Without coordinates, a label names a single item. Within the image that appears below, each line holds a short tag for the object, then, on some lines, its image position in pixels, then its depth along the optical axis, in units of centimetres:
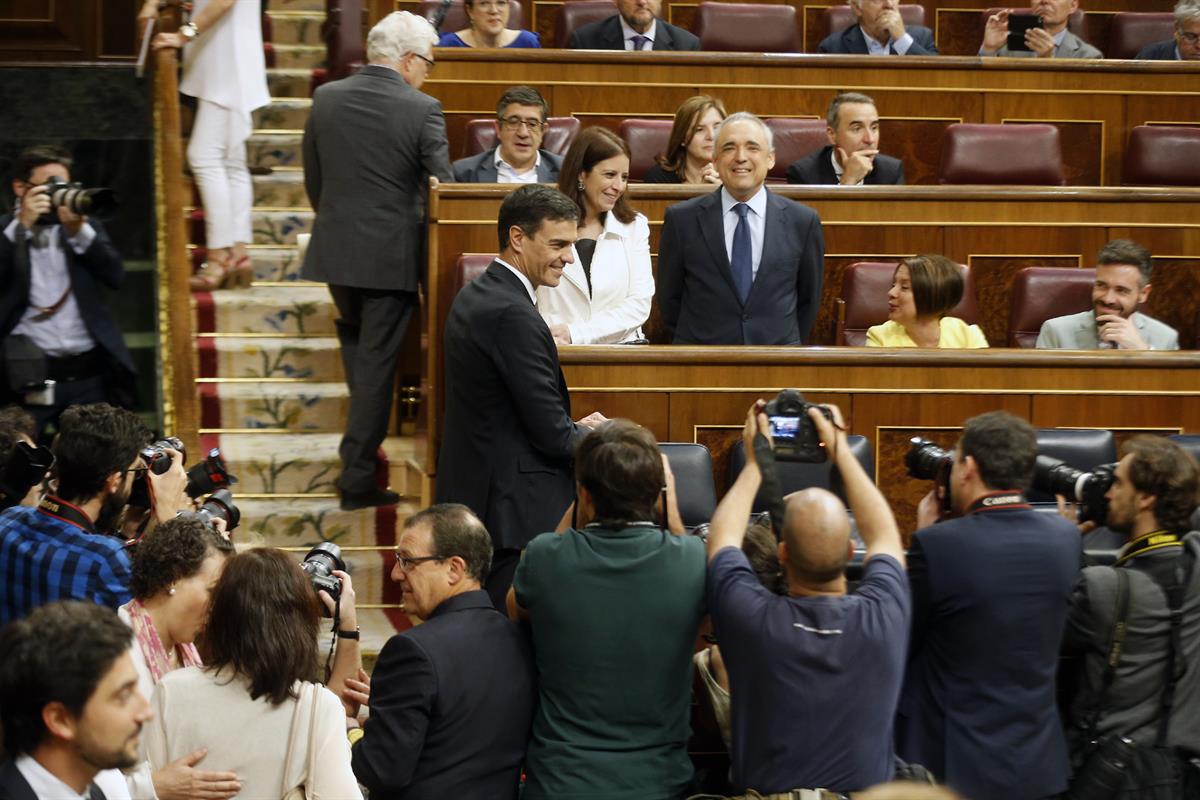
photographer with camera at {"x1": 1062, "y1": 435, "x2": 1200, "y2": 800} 504
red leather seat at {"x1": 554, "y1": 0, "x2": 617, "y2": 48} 1153
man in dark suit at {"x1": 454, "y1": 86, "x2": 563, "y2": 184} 866
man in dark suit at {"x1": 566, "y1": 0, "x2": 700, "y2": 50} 1100
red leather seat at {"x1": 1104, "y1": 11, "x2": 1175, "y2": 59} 1241
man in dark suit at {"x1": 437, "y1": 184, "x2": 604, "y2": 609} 584
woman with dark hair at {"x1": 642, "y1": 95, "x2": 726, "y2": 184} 868
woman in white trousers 959
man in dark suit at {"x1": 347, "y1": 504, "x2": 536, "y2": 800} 449
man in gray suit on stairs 828
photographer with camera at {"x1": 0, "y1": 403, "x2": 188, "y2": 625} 490
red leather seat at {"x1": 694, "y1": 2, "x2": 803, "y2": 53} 1171
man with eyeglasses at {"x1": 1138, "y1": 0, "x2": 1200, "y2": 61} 1100
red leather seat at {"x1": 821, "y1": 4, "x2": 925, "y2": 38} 1206
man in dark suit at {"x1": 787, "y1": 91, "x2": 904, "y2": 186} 903
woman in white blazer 721
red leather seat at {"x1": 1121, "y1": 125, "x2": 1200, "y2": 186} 1019
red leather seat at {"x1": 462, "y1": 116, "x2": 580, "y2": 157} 958
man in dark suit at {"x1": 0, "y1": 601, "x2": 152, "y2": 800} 336
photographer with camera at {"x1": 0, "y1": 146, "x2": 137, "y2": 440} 766
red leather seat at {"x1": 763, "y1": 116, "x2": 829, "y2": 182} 980
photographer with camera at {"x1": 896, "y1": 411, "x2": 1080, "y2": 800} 482
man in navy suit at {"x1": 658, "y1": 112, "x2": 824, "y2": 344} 748
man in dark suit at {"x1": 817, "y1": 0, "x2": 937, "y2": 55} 1111
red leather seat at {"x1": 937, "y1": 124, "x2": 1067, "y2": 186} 970
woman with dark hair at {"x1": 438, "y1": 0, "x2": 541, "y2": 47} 1027
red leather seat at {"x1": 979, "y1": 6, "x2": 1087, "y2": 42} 1238
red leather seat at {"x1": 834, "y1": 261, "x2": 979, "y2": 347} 820
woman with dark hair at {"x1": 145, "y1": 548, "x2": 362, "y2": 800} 416
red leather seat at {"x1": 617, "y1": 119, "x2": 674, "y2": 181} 966
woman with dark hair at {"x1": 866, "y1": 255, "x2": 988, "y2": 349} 731
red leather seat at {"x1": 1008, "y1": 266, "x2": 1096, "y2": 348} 831
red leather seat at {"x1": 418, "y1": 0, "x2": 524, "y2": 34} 1124
